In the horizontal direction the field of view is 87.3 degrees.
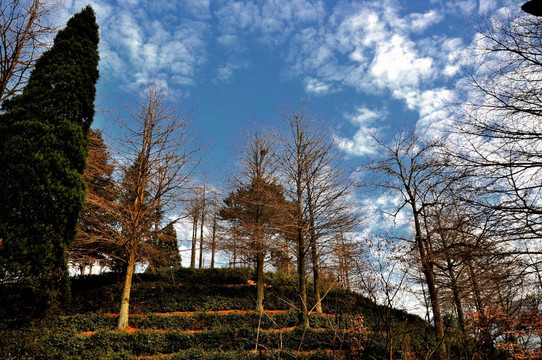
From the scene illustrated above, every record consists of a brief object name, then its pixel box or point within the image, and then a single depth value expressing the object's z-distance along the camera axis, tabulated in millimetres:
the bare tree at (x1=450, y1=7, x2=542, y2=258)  5137
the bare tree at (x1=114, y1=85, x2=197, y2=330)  10383
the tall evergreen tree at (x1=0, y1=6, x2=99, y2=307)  5953
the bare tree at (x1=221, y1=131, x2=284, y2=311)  12520
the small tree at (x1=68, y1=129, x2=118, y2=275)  9891
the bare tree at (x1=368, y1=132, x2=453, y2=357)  9252
